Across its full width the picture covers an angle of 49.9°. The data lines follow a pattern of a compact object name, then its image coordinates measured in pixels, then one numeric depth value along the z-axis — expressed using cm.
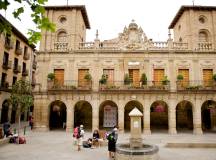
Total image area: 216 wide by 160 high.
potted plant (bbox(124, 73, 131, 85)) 2438
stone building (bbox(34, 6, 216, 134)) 2444
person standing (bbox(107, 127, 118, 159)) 1209
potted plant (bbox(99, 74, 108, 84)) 2413
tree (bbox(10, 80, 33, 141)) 2094
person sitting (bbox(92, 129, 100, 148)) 1600
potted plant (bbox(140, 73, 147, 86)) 2409
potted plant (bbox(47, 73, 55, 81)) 2469
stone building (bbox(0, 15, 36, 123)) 2923
